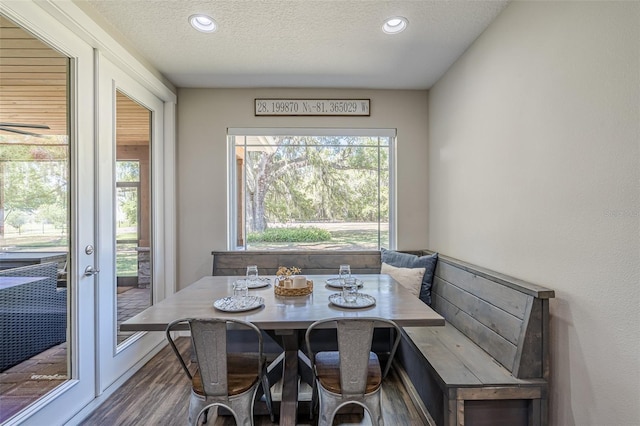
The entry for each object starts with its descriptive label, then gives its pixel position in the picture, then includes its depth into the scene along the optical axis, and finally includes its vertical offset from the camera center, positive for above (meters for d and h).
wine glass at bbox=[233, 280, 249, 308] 1.70 -0.49
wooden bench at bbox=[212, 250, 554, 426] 1.52 -0.87
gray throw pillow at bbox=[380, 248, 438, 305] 2.65 -0.48
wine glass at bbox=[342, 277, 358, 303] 1.75 -0.49
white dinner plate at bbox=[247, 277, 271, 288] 2.09 -0.51
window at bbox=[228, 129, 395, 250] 3.28 +0.20
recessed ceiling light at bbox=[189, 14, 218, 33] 2.00 +1.29
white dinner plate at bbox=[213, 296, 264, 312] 1.59 -0.51
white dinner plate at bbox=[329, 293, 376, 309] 1.65 -0.51
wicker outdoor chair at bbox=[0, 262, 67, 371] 1.53 -0.57
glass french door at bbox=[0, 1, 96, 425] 1.52 +0.05
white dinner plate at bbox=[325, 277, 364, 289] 2.07 -0.51
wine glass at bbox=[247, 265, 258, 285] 2.07 -0.44
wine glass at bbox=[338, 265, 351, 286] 1.98 -0.40
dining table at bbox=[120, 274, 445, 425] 1.48 -0.53
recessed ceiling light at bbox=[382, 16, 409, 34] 2.01 +1.28
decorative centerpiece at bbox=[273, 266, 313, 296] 1.90 -0.48
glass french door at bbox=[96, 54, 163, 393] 2.11 +0.00
